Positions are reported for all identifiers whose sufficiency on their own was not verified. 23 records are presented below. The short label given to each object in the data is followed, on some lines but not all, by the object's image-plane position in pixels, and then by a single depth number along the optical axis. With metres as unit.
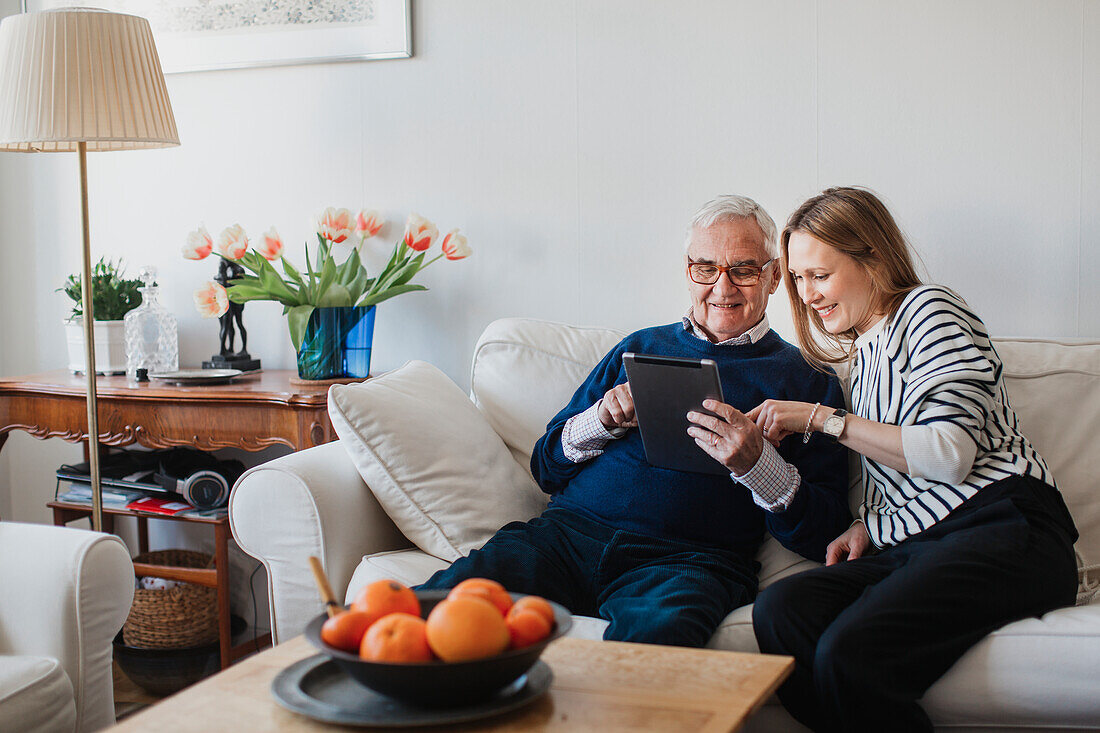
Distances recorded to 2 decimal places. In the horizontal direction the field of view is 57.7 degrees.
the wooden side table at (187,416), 2.34
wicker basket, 2.55
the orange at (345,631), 1.02
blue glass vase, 2.44
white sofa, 1.48
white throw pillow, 1.89
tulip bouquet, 2.45
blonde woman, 1.47
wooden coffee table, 1.01
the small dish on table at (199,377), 2.49
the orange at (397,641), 0.97
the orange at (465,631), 0.97
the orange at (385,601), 1.05
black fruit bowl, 0.97
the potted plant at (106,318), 2.69
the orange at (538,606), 1.05
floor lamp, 2.12
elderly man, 1.69
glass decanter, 2.63
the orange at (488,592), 1.06
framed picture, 2.64
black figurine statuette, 2.66
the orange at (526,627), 1.02
